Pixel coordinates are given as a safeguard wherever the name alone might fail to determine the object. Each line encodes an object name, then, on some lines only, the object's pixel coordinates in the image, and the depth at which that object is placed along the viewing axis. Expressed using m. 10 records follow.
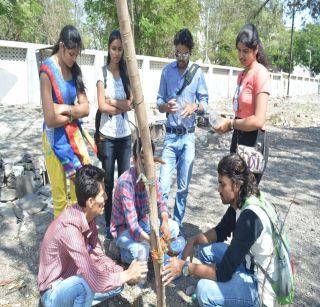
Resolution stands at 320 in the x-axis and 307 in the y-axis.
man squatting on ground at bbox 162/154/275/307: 2.08
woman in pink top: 2.67
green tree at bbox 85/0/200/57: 17.71
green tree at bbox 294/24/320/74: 48.53
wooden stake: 1.49
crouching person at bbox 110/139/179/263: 2.78
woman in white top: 3.12
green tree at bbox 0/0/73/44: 20.08
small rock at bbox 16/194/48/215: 4.06
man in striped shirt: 2.15
